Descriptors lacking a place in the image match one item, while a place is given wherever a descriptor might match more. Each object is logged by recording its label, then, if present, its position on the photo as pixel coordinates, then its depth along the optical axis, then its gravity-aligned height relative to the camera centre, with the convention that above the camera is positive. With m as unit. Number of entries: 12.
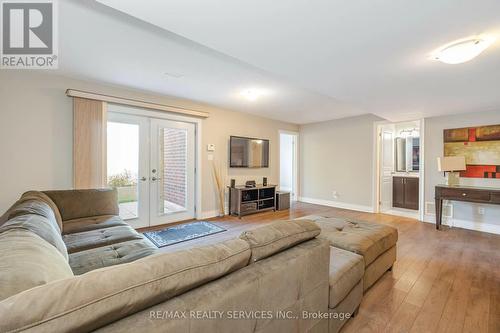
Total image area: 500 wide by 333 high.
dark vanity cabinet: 5.41 -0.64
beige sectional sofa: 0.61 -0.44
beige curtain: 3.16 +0.32
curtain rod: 3.12 +1.00
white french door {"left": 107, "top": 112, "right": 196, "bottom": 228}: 3.64 -0.03
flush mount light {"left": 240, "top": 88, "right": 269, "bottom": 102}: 3.62 +1.20
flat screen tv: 5.01 +0.31
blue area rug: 3.30 -1.08
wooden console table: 3.53 -0.47
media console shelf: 4.79 -0.75
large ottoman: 1.96 -0.68
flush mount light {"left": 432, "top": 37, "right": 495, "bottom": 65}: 1.86 +0.99
